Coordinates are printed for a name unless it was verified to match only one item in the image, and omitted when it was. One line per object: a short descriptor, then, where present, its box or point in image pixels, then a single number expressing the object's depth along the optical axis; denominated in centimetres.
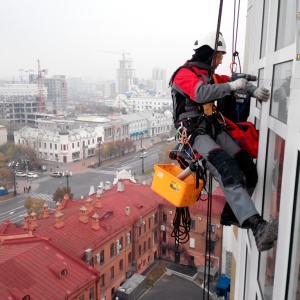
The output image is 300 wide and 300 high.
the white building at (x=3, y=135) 3996
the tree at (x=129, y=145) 3753
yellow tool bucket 236
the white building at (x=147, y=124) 4574
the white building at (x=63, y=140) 3447
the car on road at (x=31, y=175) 2969
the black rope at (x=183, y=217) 290
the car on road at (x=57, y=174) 3002
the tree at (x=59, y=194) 2119
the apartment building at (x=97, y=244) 935
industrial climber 201
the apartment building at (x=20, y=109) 5506
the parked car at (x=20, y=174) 3025
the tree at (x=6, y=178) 2530
